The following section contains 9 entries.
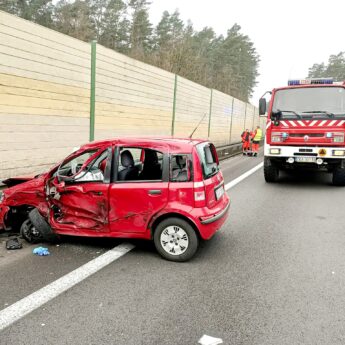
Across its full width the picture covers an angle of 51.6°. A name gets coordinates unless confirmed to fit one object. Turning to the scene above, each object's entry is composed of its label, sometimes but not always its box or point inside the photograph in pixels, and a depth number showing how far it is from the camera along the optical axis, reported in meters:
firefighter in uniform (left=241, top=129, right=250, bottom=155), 19.00
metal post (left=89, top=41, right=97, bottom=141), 9.33
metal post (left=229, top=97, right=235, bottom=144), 24.14
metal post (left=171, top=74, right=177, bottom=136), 14.73
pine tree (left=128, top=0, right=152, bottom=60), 39.03
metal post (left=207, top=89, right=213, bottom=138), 19.42
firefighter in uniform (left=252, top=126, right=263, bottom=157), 18.61
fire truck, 9.32
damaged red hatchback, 4.50
